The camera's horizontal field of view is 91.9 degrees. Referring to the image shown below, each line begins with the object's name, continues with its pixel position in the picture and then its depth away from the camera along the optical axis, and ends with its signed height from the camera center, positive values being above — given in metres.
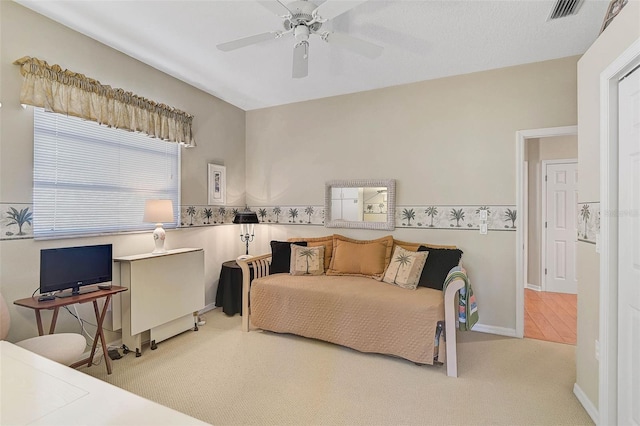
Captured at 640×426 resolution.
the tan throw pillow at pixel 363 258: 3.47 -0.51
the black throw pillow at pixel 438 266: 3.07 -0.54
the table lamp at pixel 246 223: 4.12 -0.14
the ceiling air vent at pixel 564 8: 2.19 +1.50
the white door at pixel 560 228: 4.61 -0.22
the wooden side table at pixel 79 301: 2.08 -0.63
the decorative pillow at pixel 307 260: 3.55 -0.56
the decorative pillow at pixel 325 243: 3.76 -0.38
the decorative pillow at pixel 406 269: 3.06 -0.57
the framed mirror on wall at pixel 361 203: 3.75 +0.12
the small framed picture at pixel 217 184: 3.99 +0.37
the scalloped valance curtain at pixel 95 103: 2.31 +0.96
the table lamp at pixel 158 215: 2.93 -0.03
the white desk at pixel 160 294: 2.69 -0.78
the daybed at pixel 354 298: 2.53 -0.79
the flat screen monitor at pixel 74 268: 2.20 -0.43
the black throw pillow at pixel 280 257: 3.69 -0.54
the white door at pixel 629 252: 1.56 -0.20
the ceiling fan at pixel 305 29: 1.91 +1.21
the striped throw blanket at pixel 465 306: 2.65 -0.81
